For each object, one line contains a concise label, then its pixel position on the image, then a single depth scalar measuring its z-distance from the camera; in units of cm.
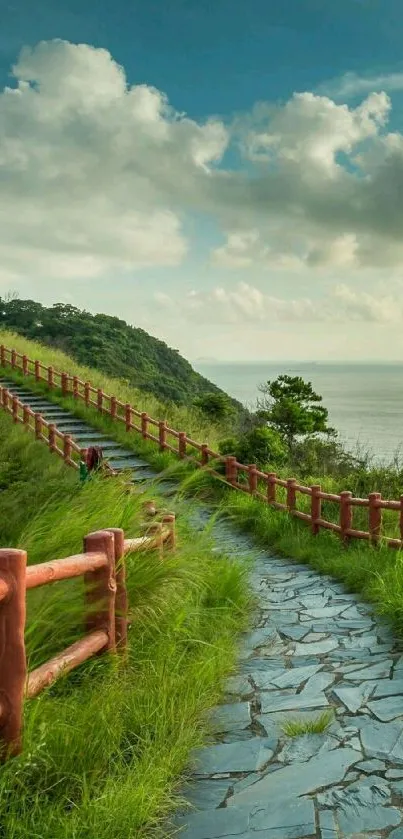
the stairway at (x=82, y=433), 1684
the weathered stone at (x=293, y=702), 467
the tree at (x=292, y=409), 2066
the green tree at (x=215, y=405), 2458
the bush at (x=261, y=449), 1535
